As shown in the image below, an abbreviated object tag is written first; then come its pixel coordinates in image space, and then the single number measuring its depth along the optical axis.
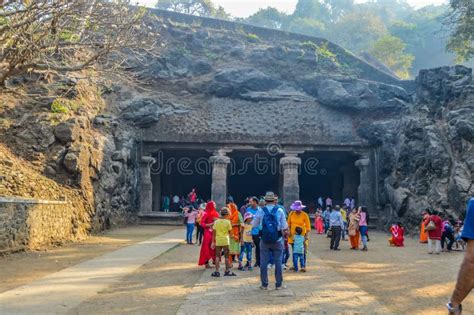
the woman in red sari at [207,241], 9.63
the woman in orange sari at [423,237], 15.94
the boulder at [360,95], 26.81
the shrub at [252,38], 37.03
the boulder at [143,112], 24.47
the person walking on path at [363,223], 13.83
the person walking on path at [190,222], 14.56
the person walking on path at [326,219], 19.99
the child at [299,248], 9.27
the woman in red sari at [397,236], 14.72
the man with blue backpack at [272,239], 7.30
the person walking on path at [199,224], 13.12
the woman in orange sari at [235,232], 9.57
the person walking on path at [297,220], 9.66
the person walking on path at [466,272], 3.44
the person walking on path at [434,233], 12.55
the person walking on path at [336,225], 13.37
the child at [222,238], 8.74
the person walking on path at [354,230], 13.84
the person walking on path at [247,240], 9.82
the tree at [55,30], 10.59
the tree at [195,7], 59.84
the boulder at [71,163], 16.05
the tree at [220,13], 60.16
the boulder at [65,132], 16.69
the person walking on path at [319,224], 20.16
